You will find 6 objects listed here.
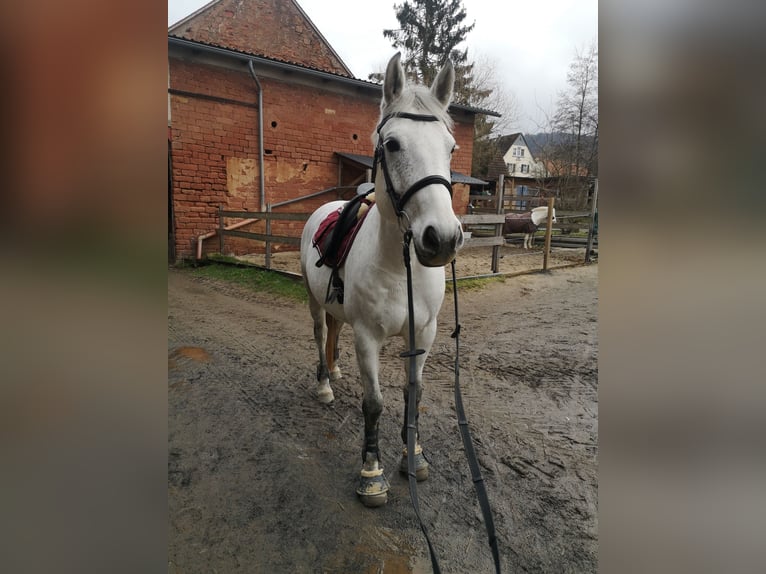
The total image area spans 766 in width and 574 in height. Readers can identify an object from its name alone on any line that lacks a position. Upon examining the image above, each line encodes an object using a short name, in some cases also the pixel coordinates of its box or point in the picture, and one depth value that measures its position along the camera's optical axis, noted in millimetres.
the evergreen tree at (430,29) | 23562
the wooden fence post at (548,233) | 8297
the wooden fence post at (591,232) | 9438
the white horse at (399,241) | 1479
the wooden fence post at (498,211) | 7723
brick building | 8539
